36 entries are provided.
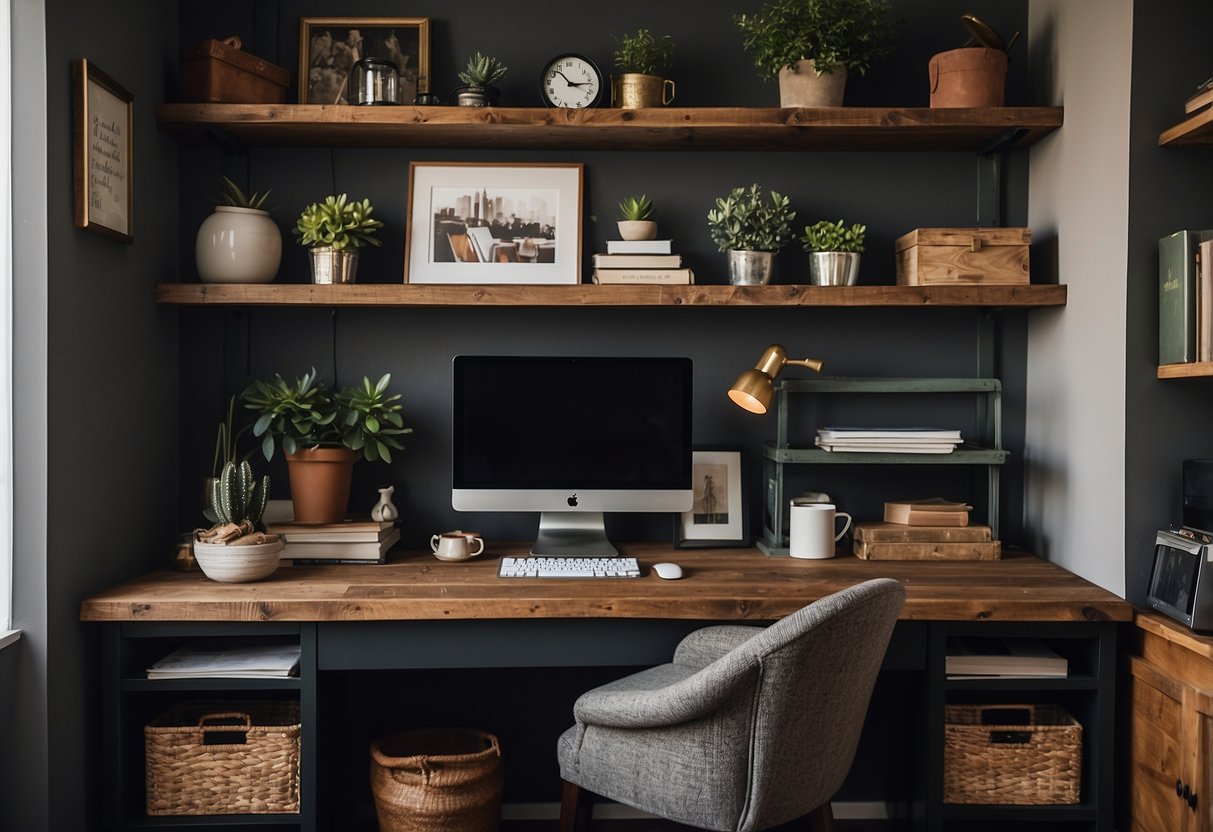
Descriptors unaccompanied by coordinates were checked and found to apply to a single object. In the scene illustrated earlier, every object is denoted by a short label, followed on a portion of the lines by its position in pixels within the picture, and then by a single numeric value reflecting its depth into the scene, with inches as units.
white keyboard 91.4
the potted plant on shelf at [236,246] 100.6
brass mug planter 101.4
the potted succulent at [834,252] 101.8
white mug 99.7
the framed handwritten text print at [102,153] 83.4
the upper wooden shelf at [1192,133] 78.2
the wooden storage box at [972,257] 99.7
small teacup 99.6
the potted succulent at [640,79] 101.5
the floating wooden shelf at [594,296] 98.1
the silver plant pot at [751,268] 101.5
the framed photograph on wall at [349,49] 106.6
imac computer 102.0
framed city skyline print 106.7
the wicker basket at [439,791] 90.0
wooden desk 84.0
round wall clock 103.8
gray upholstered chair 68.6
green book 80.9
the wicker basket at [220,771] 87.3
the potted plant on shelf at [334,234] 101.0
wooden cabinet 73.9
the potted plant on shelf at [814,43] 99.0
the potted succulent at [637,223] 103.1
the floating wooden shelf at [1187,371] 78.3
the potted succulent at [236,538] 88.4
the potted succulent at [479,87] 100.3
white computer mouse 90.8
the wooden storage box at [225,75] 98.7
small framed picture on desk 105.3
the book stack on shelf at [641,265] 101.2
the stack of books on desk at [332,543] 98.0
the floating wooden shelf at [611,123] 98.0
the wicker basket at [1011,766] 88.1
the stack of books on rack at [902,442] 101.1
